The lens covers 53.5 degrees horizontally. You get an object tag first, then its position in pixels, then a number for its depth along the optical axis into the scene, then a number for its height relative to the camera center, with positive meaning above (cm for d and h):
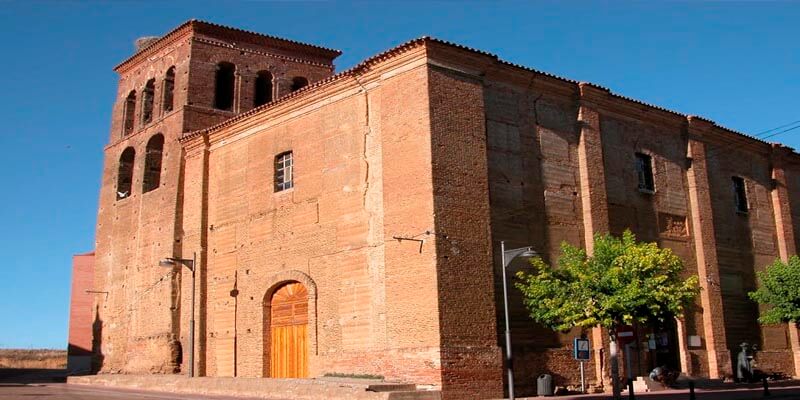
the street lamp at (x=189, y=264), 2238 +304
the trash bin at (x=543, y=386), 1864 -60
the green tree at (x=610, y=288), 1695 +151
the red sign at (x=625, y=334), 1658 +47
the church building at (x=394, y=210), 1838 +425
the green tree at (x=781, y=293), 2370 +178
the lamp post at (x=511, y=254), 1626 +217
